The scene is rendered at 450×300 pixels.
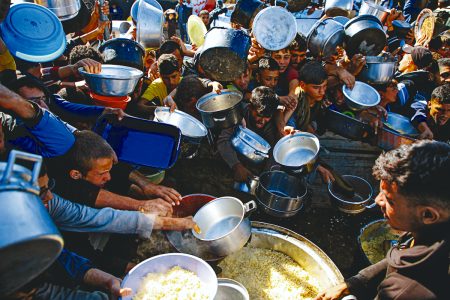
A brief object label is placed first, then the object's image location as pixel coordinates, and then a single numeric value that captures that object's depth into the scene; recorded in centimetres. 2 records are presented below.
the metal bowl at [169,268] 188
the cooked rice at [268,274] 253
